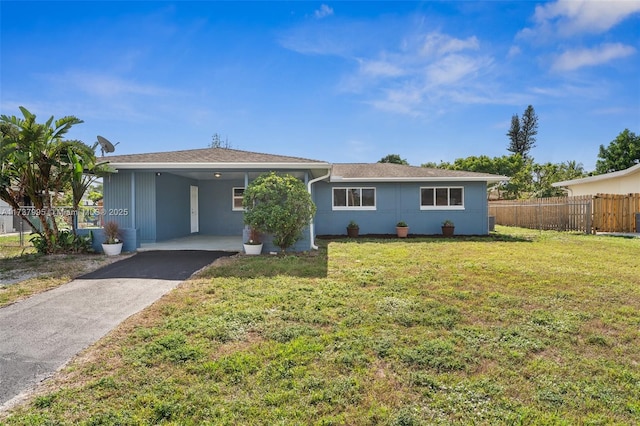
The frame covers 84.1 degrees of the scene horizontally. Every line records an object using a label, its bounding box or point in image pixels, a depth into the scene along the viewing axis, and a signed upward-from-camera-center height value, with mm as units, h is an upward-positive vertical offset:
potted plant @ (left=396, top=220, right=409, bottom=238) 14562 -785
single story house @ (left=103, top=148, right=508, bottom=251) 14875 +404
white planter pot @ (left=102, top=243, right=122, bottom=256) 9422 -930
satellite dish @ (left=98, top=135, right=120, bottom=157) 10635 +2097
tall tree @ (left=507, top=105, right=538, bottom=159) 46281 +10108
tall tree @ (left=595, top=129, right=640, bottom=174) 32094 +5135
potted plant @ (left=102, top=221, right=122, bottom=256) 9438 -707
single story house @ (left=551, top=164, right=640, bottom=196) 18050 +1429
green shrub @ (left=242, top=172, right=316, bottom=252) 8859 +166
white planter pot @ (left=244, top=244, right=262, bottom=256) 9562 -969
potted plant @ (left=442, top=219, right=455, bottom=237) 14781 -756
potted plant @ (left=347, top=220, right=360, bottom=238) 14836 -791
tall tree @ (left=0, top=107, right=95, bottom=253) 8250 +1308
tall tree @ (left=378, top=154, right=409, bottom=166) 42162 +6147
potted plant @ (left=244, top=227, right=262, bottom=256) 9570 -858
